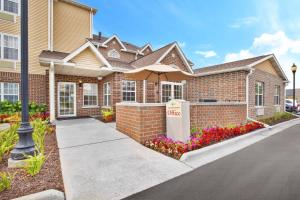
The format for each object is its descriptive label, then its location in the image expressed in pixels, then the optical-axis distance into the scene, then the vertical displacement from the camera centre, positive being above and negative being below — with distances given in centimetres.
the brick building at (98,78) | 1102 +163
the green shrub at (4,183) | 295 -151
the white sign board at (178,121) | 582 -77
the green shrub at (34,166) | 348 -141
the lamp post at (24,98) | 414 +3
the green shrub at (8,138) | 443 -125
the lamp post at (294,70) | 1519 +268
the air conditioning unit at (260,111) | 1244 -92
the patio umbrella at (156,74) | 747 +128
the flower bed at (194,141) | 518 -148
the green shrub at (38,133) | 478 -119
